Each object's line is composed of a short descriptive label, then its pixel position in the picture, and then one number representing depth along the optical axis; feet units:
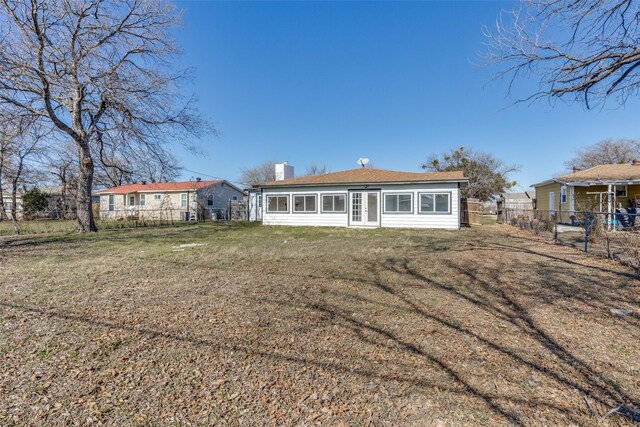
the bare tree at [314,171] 157.79
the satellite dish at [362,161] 63.26
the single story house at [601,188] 44.57
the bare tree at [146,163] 47.52
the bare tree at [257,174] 146.72
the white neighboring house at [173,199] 82.89
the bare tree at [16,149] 39.06
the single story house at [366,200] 46.80
